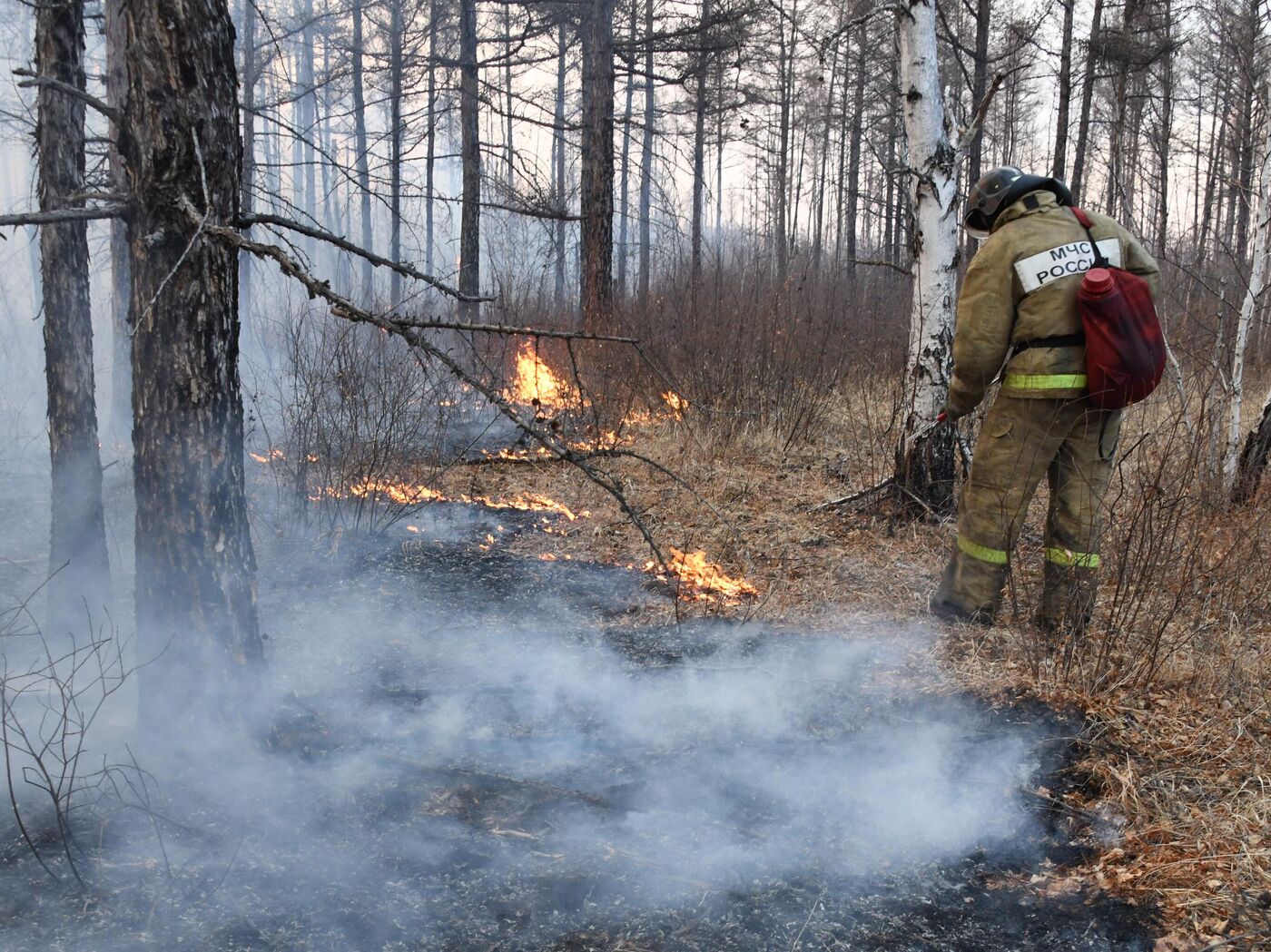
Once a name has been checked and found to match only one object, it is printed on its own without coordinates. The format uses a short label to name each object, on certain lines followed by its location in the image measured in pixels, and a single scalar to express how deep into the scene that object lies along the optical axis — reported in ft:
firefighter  12.51
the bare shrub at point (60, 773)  8.91
